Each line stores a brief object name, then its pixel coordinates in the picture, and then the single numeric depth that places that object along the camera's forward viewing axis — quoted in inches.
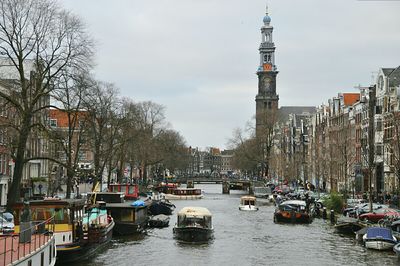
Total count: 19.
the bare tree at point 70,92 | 2090.3
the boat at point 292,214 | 2844.5
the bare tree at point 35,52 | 2048.5
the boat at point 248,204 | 3699.3
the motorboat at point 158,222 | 2691.9
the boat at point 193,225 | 2154.3
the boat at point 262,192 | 5322.8
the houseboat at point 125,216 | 2335.1
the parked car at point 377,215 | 2404.0
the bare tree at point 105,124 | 3430.1
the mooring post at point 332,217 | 2834.6
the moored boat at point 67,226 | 1582.2
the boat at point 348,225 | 2322.8
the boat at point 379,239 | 1887.3
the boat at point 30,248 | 1039.6
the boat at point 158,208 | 3270.2
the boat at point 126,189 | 3270.2
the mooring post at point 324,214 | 3059.5
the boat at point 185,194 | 5058.6
